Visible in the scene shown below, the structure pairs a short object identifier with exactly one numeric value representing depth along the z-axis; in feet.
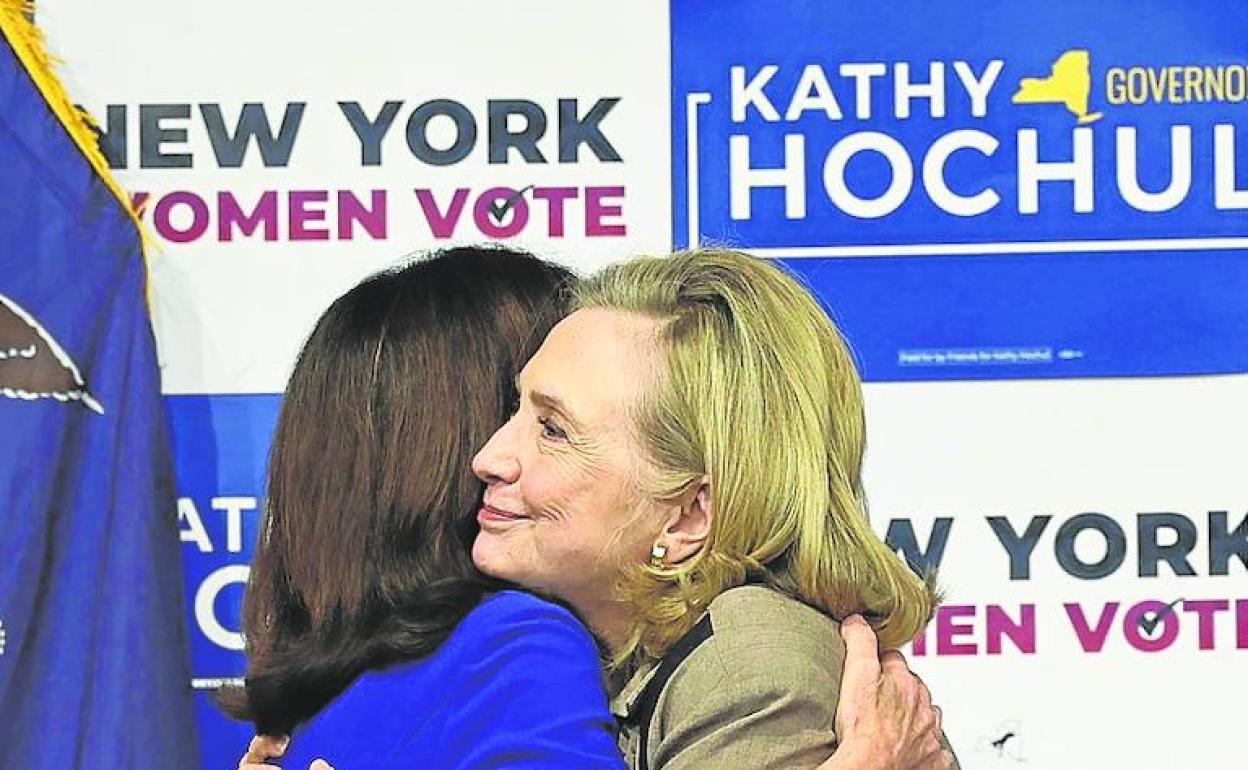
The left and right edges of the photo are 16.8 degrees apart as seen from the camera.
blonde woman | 7.97
